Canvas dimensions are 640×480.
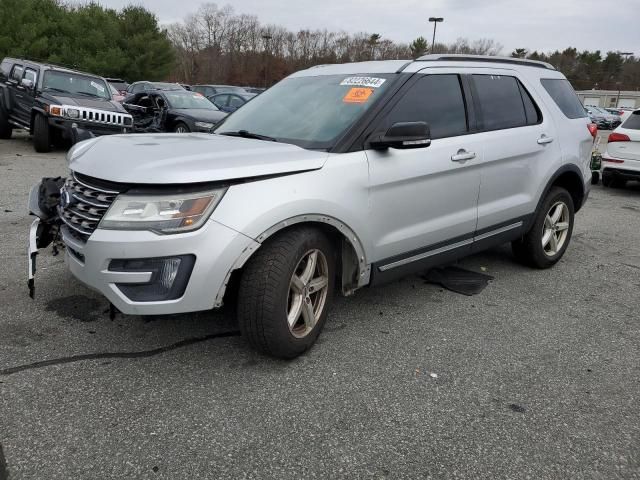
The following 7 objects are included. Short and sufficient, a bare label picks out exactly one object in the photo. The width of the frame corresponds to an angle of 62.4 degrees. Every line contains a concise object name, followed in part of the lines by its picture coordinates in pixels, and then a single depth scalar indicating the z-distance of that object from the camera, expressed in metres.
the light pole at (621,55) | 84.99
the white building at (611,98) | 86.31
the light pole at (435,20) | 33.09
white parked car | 9.33
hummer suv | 10.16
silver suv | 2.57
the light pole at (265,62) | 63.82
